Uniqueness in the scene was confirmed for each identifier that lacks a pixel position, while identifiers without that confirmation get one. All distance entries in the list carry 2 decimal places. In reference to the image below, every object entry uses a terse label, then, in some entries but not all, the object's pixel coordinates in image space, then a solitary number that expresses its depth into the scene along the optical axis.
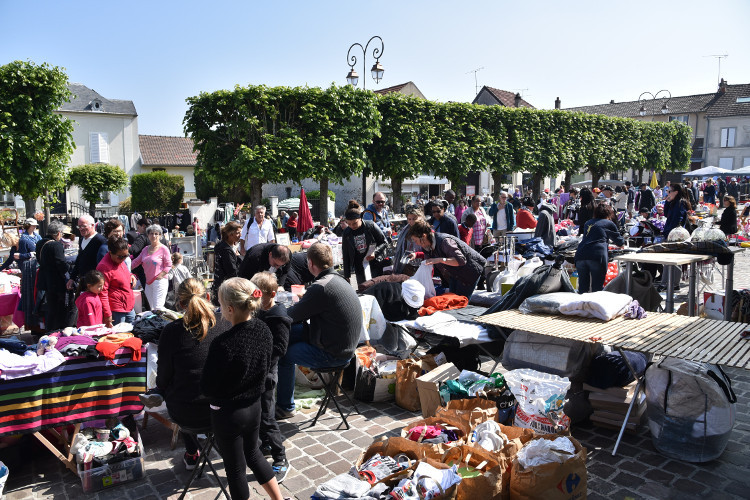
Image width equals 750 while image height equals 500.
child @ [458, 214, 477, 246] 10.83
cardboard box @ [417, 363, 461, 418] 4.39
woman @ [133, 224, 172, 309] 6.76
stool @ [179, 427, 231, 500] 3.36
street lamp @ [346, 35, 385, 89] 17.52
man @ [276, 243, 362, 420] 4.36
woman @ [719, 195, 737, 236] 12.25
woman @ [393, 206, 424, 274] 7.41
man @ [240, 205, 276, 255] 9.12
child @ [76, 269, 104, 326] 5.49
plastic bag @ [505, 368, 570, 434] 3.71
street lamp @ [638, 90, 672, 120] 52.40
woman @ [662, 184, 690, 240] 9.99
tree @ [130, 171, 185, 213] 29.17
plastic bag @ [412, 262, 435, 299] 6.59
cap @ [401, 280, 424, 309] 5.91
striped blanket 3.79
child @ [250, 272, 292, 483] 3.67
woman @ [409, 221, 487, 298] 6.56
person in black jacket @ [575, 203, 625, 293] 7.42
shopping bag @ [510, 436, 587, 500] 3.02
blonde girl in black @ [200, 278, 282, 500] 2.95
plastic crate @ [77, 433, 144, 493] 3.67
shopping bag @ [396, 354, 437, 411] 4.91
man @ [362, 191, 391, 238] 11.20
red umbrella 14.97
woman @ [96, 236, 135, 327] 5.71
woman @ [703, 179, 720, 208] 26.77
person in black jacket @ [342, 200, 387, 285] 8.00
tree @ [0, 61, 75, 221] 14.26
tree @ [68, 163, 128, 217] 28.22
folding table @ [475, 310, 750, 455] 3.49
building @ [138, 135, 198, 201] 40.41
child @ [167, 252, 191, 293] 7.82
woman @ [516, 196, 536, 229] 12.41
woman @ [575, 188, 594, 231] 13.62
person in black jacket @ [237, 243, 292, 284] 5.99
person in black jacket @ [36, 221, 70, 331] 6.29
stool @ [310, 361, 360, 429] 4.53
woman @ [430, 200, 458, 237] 8.68
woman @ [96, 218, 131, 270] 6.16
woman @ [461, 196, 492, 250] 11.24
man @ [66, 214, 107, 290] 6.23
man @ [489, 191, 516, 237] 13.30
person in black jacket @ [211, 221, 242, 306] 6.45
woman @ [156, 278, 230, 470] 3.41
